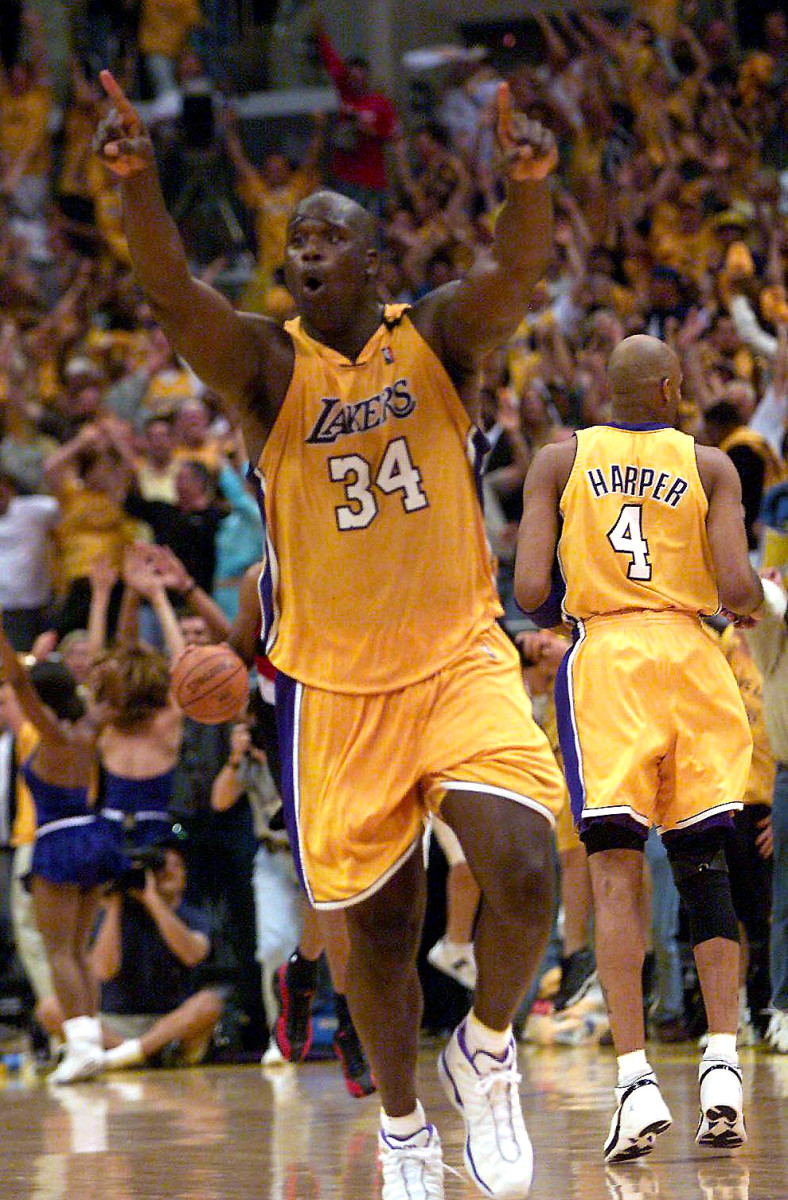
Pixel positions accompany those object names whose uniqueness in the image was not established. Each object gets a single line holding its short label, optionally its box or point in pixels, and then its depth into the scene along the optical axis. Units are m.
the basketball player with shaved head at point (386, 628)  8.84
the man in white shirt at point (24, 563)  25.55
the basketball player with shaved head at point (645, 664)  10.79
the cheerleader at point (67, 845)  18.55
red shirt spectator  33.78
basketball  11.91
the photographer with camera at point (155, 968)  19.25
